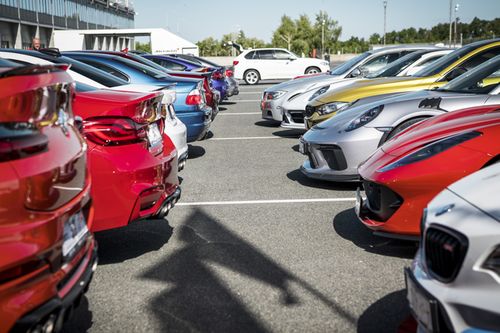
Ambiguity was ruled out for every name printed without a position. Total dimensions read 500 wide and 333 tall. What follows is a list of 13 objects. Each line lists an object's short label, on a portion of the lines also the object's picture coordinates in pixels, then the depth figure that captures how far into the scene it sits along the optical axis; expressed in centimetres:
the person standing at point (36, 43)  1406
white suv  2795
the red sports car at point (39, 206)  225
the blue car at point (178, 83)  859
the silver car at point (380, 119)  600
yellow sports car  794
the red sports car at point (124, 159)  398
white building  4266
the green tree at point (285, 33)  8119
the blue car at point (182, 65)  1648
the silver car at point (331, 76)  1159
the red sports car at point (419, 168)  396
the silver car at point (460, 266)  221
